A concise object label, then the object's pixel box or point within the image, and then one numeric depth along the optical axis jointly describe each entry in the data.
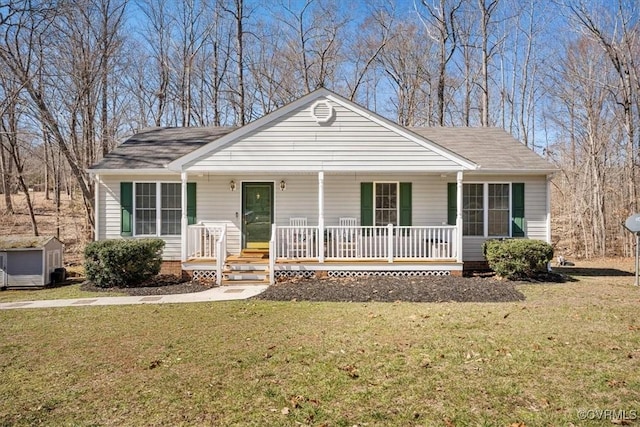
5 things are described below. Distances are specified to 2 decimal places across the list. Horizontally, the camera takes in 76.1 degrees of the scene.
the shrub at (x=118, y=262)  9.80
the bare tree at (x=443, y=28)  23.25
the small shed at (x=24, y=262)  10.22
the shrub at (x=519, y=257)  10.06
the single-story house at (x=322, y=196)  10.59
